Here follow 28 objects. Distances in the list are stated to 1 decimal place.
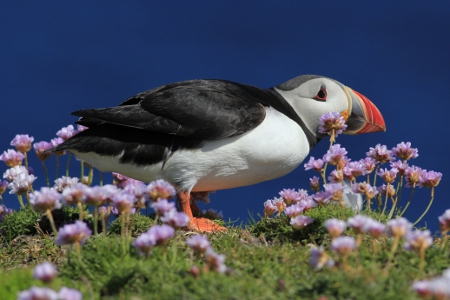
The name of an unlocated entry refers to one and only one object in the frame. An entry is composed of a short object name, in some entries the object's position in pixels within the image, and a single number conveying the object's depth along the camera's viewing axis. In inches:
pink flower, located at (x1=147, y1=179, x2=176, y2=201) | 317.4
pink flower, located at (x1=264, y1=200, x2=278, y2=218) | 478.3
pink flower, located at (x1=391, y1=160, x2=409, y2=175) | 474.3
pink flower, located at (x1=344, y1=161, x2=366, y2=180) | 449.7
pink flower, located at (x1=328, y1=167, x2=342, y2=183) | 444.8
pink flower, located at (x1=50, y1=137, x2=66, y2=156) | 554.6
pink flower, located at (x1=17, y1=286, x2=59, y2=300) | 236.5
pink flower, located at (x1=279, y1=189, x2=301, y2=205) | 470.6
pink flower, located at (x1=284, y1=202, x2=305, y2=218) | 416.8
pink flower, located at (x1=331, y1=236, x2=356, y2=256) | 255.8
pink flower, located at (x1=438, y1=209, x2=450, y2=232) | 301.7
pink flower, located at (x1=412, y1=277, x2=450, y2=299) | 218.8
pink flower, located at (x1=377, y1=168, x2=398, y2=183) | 470.6
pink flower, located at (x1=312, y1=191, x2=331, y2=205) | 410.1
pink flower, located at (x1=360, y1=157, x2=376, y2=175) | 468.8
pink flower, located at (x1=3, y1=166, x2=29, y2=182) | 517.0
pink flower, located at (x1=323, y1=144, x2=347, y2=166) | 443.2
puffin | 471.8
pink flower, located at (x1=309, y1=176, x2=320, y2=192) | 492.1
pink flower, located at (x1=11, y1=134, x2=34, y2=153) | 536.1
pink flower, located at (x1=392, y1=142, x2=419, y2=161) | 478.9
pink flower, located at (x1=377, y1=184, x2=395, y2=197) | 482.9
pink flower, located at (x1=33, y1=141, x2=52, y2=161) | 546.3
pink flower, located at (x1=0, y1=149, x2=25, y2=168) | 530.3
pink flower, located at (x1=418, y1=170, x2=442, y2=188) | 452.8
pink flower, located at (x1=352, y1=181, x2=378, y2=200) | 430.9
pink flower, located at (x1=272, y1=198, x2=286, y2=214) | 478.6
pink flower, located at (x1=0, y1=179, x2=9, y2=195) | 522.9
